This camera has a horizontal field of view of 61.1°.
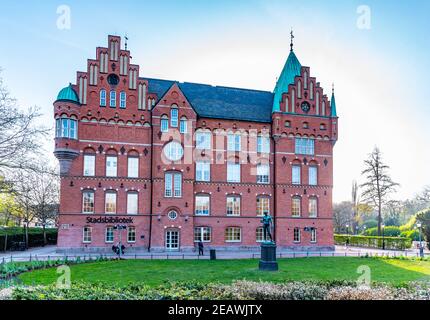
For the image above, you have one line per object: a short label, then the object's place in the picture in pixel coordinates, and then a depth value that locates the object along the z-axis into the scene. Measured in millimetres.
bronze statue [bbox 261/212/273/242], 22953
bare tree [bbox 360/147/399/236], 51750
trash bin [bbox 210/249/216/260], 29150
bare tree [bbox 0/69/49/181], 17891
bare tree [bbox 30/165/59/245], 44566
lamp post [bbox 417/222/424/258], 33969
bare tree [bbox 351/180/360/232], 78062
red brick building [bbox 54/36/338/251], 34906
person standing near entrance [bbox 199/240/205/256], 32594
